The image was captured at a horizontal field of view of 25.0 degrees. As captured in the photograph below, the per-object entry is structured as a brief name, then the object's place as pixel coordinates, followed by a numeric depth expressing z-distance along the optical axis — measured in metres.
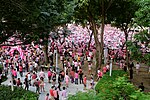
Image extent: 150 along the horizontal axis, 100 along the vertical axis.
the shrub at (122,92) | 8.70
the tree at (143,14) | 15.90
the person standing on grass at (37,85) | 19.05
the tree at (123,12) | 23.70
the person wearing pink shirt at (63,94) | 17.17
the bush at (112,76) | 18.20
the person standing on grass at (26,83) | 19.47
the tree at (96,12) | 22.02
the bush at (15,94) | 13.85
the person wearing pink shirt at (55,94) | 16.88
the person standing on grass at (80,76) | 21.73
